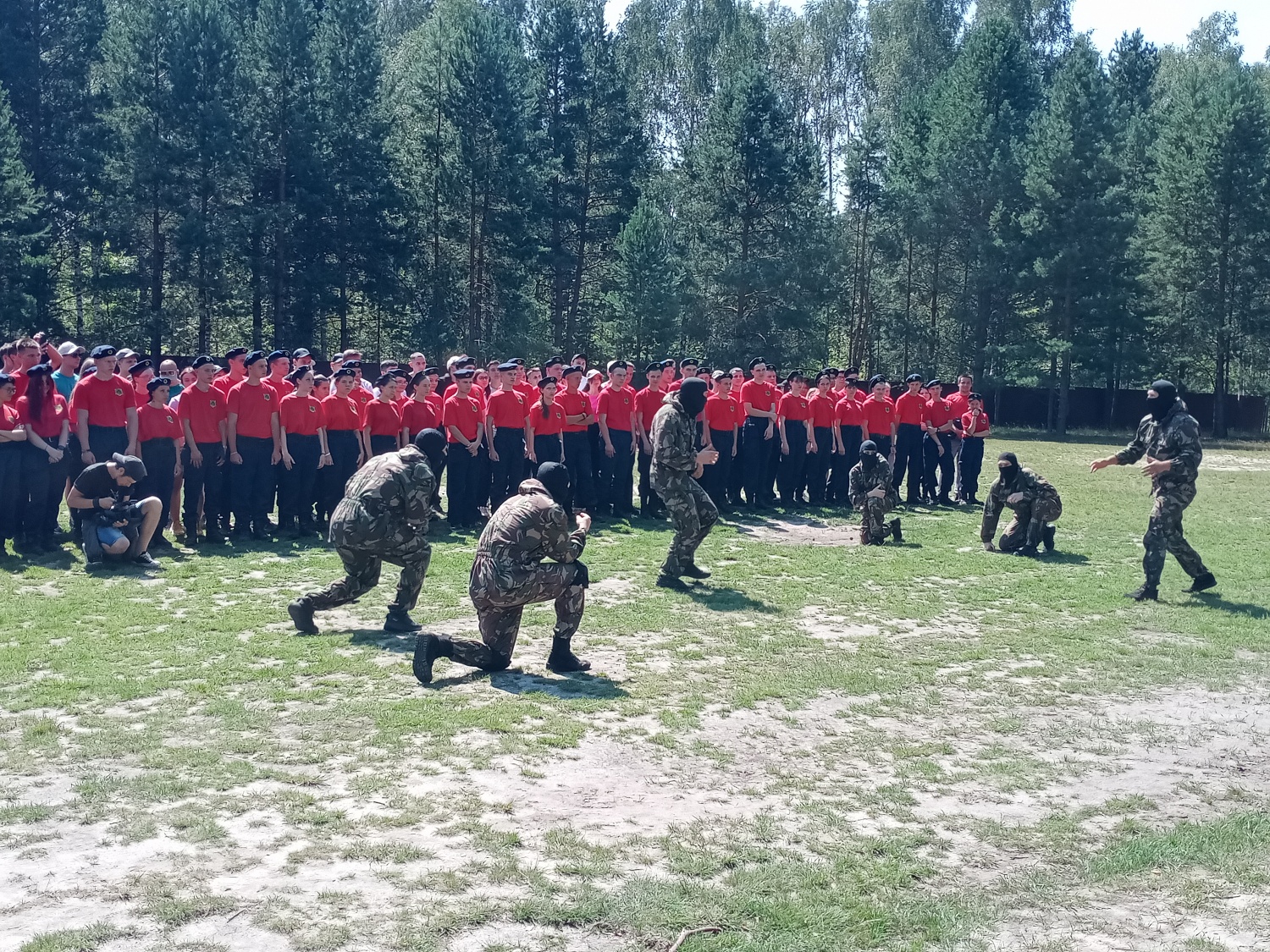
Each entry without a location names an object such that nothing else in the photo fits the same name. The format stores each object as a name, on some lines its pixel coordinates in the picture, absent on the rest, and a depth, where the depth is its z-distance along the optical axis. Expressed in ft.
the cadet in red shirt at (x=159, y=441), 44.83
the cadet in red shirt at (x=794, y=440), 64.44
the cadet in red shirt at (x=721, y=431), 60.18
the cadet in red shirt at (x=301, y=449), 46.88
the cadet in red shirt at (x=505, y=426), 52.26
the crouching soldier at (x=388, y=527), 31.89
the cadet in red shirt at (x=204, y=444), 45.29
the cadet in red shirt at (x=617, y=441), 56.85
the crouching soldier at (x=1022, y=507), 49.80
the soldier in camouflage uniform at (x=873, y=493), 51.16
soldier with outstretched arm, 39.96
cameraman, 40.75
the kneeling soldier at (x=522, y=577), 28.73
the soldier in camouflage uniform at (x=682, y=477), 40.81
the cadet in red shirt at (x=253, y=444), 46.14
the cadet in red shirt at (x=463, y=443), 50.98
